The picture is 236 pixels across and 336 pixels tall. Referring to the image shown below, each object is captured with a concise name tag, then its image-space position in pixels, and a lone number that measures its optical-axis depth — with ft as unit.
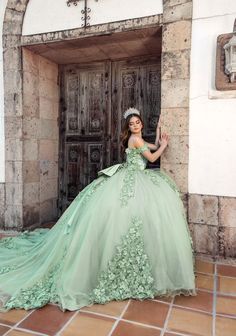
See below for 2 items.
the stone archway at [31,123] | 10.43
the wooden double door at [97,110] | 13.20
